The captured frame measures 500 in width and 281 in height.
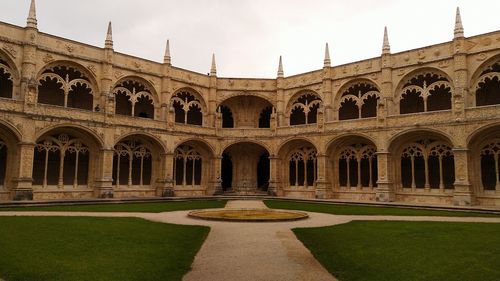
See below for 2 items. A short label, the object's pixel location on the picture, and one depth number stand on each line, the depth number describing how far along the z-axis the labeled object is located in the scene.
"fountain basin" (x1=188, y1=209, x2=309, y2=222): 14.54
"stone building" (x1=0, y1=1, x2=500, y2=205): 24.06
